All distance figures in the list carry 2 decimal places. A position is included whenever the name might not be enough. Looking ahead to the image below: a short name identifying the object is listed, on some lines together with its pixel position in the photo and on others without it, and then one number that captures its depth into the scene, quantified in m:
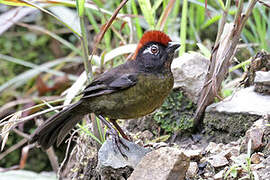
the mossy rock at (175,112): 7.28
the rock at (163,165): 4.99
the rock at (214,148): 6.23
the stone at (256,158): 5.31
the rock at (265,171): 4.92
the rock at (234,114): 6.49
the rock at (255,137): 5.55
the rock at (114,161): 5.68
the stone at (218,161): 5.51
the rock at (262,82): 6.54
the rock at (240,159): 5.23
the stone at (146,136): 7.29
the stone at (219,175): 5.17
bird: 6.28
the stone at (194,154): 5.87
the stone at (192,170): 5.57
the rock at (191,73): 7.34
